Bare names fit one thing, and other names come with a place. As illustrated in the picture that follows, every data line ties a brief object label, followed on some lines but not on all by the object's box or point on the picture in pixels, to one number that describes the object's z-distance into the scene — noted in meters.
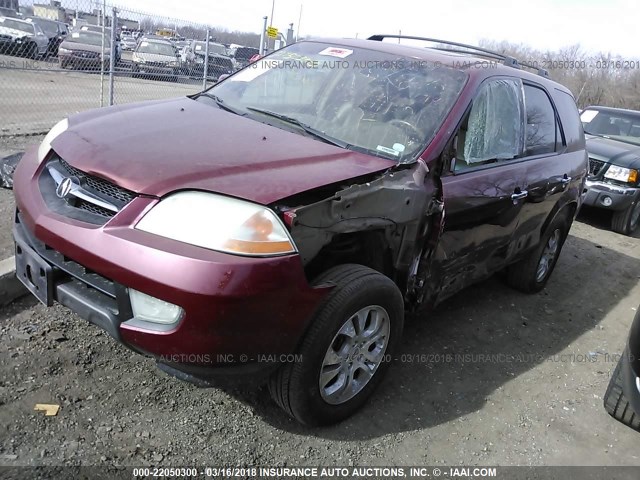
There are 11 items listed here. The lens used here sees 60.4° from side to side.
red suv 2.18
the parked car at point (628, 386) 2.73
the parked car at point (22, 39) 16.68
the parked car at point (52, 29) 18.56
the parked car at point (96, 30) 14.11
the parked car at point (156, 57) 15.65
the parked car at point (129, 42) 17.08
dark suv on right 7.59
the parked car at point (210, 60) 16.86
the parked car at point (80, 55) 14.16
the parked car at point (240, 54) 18.66
